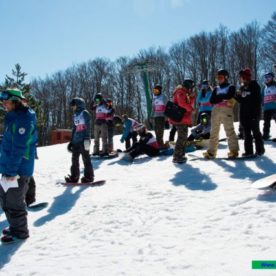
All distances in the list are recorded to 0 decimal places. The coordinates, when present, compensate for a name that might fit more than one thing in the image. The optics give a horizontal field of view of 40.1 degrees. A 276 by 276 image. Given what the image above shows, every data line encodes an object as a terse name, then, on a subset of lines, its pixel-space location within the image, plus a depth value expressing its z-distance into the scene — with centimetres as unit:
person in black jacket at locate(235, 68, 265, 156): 801
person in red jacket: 850
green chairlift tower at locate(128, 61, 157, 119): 3247
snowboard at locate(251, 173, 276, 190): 525
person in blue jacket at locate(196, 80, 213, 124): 1130
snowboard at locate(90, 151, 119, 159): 1113
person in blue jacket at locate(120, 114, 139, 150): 1148
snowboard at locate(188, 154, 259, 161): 821
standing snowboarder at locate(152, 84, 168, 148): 1070
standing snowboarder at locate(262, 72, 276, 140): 1017
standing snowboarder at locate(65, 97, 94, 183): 750
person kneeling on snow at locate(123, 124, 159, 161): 1020
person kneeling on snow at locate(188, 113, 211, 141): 1124
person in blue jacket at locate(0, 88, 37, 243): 436
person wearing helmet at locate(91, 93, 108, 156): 1126
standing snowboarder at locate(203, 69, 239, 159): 807
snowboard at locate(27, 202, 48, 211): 600
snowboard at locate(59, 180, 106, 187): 734
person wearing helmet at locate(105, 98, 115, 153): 1159
